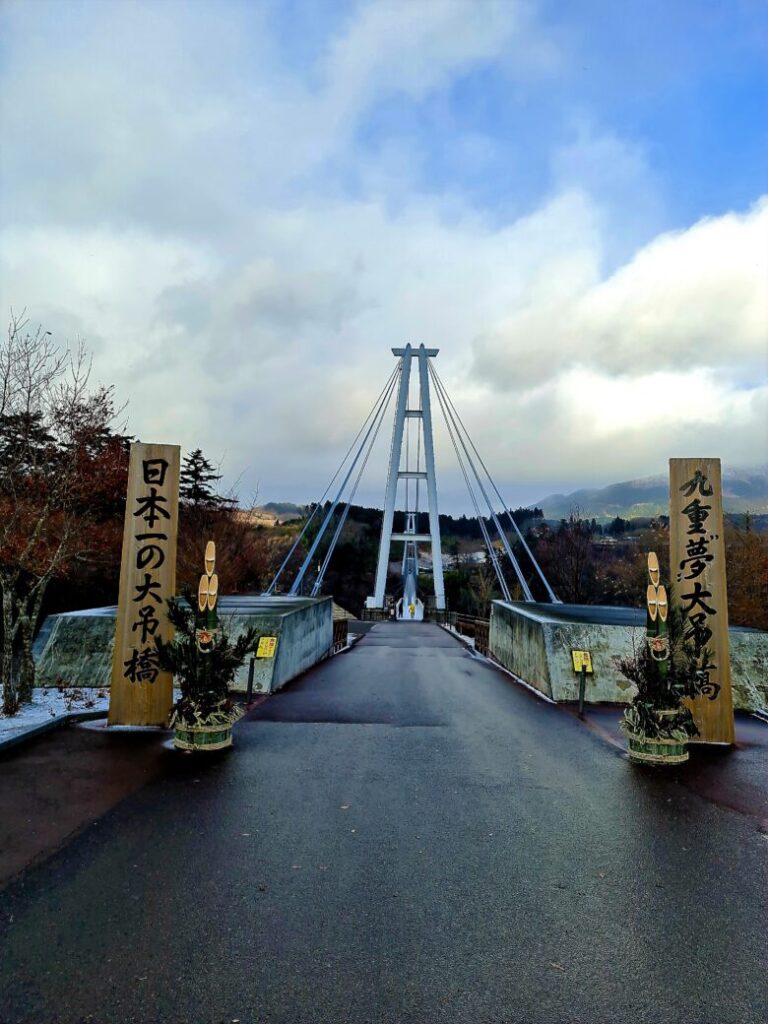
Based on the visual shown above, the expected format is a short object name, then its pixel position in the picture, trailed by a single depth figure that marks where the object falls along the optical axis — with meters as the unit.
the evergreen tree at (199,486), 27.28
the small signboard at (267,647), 8.88
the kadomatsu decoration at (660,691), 5.98
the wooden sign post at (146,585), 7.07
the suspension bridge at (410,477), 34.72
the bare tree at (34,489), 7.55
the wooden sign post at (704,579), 6.90
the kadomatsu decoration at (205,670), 6.10
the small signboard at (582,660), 8.32
